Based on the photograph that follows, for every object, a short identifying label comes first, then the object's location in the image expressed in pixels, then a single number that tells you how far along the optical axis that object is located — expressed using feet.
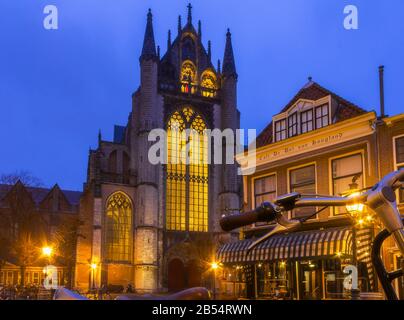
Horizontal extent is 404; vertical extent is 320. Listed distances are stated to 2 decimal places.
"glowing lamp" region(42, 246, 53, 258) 95.87
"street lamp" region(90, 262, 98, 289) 178.60
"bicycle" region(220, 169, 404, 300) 8.15
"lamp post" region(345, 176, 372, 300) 45.86
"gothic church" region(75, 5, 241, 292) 183.83
